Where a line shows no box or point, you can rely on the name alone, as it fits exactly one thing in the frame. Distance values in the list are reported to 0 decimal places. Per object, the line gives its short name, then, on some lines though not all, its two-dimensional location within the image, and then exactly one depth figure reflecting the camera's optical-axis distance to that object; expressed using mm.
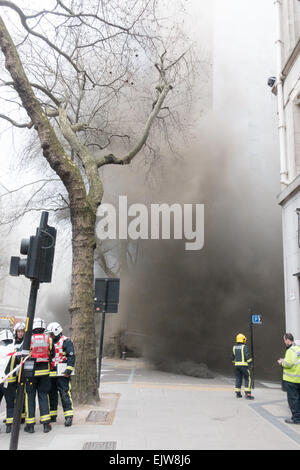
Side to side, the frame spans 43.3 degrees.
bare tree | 6586
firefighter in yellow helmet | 7934
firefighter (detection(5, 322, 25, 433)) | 5047
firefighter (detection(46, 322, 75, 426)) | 5401
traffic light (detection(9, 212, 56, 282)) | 3998
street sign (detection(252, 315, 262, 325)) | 10242
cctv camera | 10798
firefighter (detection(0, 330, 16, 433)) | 5031
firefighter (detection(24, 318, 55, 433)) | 5078
